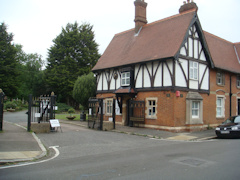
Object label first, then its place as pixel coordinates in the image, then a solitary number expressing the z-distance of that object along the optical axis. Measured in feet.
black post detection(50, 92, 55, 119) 50.82
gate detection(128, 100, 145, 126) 60.39
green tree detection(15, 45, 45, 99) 170.09
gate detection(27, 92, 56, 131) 49.23
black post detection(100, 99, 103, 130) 56.39
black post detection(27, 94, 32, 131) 48.83
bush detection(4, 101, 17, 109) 126.52
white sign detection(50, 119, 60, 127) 50.41
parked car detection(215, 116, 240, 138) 45.14
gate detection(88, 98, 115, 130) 57.52
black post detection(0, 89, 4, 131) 47.36
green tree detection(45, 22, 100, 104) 143.84
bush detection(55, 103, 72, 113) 136.56
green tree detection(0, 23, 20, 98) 142.61
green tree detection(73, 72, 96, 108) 82.94
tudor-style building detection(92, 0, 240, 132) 56.44
